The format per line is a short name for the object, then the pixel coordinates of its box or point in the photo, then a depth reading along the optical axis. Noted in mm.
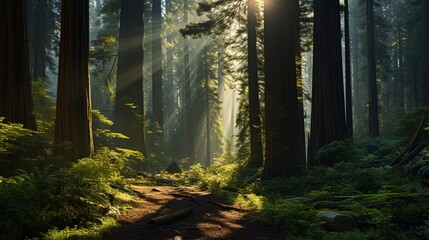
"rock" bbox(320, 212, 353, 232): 5438
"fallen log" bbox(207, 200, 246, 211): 7344
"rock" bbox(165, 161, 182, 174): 17334
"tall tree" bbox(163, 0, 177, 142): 43281
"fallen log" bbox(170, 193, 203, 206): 7951
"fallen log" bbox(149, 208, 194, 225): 5672
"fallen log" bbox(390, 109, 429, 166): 9547
